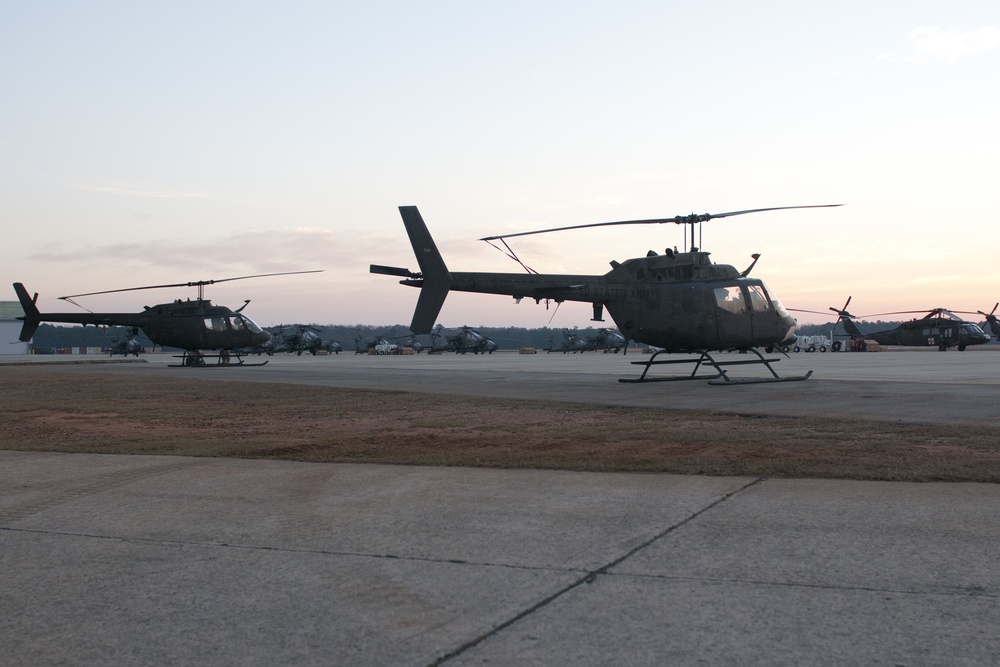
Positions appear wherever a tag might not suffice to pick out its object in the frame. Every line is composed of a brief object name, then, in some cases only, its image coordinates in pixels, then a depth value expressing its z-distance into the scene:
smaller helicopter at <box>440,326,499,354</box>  74.62
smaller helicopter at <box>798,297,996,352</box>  54.31
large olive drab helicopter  19.59
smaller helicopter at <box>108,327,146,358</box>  70.38
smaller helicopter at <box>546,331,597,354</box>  73.62
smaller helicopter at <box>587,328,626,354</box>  70.94
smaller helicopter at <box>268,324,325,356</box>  70.56
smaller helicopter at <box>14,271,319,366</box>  34.00
